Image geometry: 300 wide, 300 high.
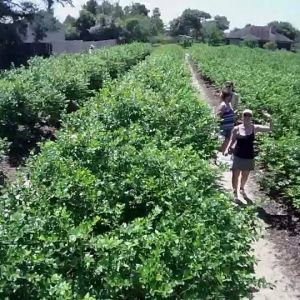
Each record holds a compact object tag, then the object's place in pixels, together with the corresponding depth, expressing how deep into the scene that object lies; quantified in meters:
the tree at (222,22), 90.85
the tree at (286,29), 78.74
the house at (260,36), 68.12
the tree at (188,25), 76.19
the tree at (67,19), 71.71
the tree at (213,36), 60.23
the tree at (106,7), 77.45
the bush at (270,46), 55.49
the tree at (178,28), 76.93
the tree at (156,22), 73.46
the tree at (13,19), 30.82
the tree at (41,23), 35.05
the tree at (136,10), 84.44
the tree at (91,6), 64.57
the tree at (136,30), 55.99
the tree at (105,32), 52.67
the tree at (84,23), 54.73
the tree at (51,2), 34.46
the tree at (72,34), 53.76
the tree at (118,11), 80.85
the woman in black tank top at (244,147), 6.34
